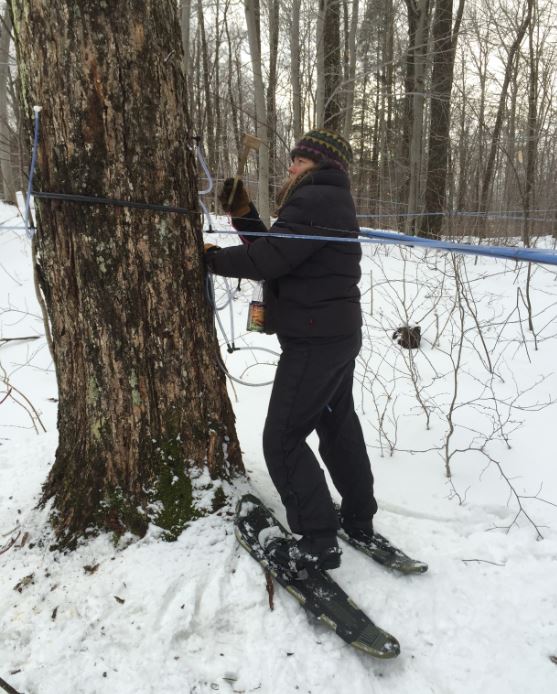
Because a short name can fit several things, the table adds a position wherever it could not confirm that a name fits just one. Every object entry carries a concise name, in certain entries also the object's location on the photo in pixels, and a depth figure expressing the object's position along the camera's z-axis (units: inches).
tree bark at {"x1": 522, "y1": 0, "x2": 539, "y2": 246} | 208.4
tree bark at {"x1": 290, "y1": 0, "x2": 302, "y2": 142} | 322.0
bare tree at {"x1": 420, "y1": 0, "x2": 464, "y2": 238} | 391.5
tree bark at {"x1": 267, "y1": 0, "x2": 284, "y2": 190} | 391.1
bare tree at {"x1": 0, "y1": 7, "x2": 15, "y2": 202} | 407.8
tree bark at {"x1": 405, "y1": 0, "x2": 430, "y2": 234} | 376.7
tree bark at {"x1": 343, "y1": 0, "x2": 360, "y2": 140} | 341.1
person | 67.8
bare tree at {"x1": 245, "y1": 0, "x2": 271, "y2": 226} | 278.4
